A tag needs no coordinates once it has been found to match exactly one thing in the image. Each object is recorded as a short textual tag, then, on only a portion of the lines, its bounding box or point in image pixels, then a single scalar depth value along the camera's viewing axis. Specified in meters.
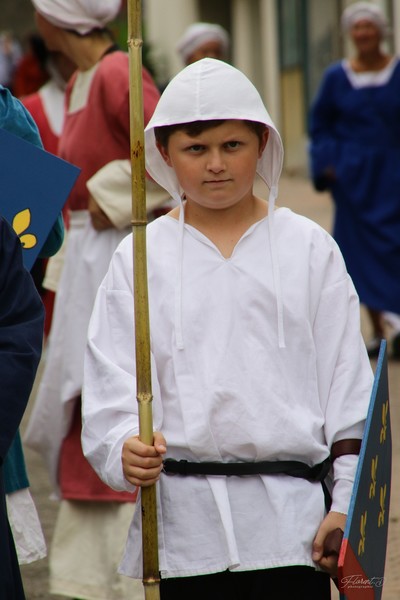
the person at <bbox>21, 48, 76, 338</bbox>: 10.76
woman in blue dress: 17.58
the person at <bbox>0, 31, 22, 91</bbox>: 47.28
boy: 5.91
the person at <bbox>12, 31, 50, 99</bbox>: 26.05
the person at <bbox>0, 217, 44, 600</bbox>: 5.55
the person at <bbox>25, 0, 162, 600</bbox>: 9.09
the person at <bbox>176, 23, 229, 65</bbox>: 17.28
